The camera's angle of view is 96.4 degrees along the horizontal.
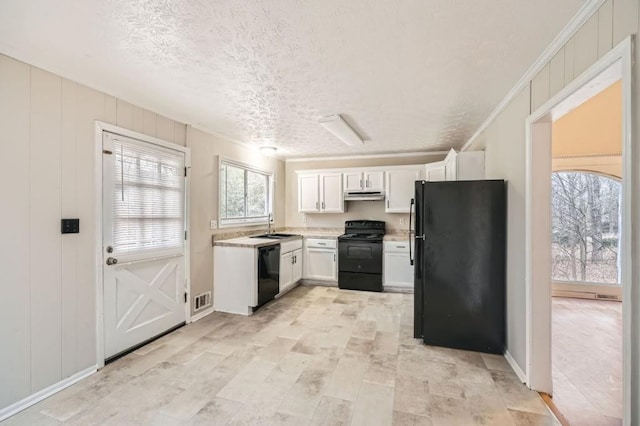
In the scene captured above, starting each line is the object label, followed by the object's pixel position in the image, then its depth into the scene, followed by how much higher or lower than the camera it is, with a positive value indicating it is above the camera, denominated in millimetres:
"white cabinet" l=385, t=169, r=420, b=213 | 5074 +430
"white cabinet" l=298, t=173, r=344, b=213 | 5457 +387
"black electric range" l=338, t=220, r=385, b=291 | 4875 -849
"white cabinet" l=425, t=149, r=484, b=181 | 3484 +592
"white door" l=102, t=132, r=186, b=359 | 2598 -289
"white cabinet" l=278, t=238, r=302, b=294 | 4543 -865
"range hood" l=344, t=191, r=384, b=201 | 5263 +331
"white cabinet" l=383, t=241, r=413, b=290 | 4770 -899
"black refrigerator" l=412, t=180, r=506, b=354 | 2703 -496
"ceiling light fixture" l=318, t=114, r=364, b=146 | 3296 +1075
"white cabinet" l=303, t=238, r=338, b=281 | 5168 -850
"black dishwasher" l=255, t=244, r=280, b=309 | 3886 -860
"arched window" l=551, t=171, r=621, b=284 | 4379 -222
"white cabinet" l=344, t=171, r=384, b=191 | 5230 +602
